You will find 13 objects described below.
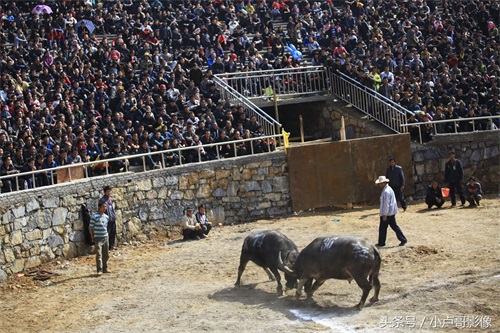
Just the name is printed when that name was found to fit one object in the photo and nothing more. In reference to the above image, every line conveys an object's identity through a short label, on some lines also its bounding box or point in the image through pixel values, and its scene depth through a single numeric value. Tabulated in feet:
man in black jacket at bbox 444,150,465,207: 78.07
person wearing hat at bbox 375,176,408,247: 61.82
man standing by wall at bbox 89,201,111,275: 62.59
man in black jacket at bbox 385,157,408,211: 73.26
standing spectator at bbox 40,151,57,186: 68.77
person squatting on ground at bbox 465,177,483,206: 76.89
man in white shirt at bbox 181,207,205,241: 71.36
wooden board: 80.12
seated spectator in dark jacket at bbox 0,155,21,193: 66.54
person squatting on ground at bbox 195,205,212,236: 71.97
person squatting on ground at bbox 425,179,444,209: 77.77
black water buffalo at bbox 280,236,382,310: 50.31
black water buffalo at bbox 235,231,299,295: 54.39
